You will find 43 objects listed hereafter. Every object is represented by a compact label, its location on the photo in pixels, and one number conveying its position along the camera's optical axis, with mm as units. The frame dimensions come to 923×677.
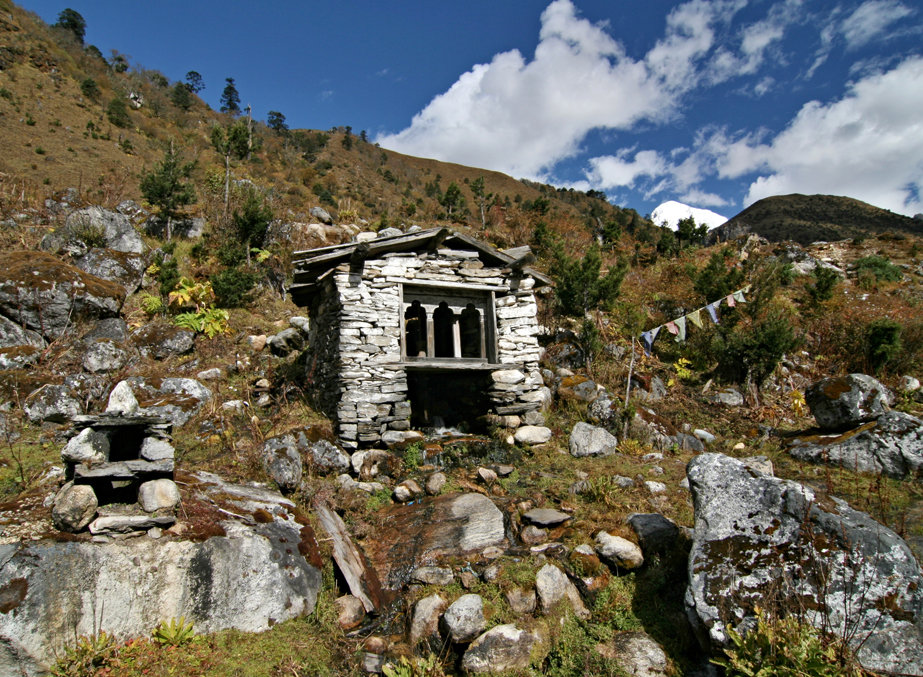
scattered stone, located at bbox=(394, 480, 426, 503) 7207
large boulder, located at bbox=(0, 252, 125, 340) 10578
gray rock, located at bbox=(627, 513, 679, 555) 5305
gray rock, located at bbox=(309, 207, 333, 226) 20266
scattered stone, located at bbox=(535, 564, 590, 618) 4707
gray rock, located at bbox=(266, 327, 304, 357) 13047
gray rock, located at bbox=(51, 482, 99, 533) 3959
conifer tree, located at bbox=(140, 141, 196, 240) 17516
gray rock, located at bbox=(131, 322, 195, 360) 12039
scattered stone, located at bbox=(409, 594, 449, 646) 4559
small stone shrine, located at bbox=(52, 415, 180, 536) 4047
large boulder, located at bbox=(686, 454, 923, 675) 3330
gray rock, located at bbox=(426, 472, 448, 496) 7348
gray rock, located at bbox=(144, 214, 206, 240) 18062
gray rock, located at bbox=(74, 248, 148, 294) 13586
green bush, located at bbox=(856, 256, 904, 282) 18656
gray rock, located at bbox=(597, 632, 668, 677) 3926
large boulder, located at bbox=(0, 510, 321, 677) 3383
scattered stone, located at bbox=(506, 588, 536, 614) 4691
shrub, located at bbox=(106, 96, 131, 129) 28781
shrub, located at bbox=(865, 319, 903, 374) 12012
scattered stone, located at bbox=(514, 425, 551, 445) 9445
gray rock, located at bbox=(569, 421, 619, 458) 9031
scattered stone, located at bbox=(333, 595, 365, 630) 4676
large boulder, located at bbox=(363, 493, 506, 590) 5668
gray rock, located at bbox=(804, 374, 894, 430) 8211
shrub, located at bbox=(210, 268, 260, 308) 14250
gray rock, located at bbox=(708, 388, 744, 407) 11797
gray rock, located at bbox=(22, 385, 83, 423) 8555
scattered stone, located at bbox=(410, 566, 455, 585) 5246
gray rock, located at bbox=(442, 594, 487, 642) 4367
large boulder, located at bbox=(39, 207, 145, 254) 13789
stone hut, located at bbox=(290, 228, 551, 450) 8734
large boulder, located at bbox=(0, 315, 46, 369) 9703
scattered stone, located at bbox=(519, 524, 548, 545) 5936
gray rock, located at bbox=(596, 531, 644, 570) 5141
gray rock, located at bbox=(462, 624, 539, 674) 4086
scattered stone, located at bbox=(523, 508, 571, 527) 6168
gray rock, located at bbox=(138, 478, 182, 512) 4395
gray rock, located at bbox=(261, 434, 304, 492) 6726
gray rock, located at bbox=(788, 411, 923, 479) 7094
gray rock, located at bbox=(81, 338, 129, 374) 10461
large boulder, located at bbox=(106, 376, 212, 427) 8766
